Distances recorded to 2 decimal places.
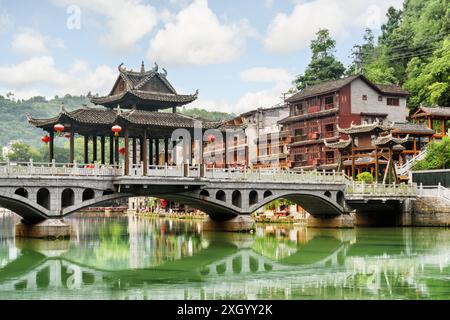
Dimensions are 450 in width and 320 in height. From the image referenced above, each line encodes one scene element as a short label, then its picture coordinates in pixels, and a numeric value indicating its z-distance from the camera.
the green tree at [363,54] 94.81
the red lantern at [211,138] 48.25
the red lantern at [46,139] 46.06
